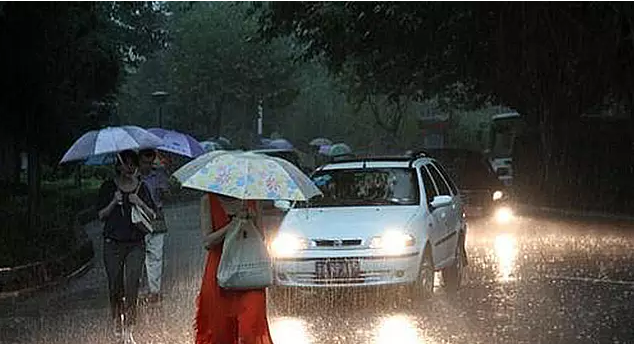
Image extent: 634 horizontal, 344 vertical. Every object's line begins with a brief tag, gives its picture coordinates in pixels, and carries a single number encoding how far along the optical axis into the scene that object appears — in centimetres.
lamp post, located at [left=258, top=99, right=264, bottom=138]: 6307
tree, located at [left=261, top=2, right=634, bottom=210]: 2467
